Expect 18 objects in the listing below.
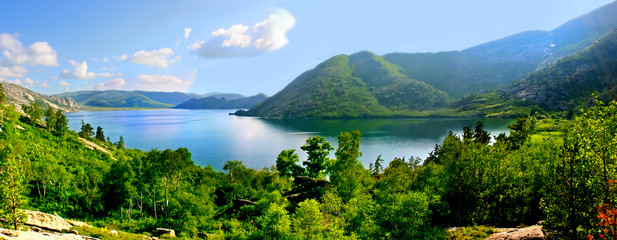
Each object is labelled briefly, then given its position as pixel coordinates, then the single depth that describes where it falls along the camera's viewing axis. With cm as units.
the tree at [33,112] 9542
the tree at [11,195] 2259
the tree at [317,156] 7711
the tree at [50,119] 9538
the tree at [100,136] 12672
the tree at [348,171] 4850
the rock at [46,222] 2767
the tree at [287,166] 8056
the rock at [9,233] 2005
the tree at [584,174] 1730
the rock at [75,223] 3359
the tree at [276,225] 3241
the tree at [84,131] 11309
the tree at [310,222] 2909
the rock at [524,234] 2596
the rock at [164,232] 4041
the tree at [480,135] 9969
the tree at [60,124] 9573
